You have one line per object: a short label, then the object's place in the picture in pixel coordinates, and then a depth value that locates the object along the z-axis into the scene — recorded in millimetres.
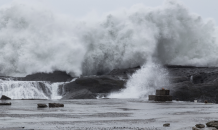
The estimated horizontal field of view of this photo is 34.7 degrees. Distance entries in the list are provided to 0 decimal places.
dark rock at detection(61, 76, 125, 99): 56250
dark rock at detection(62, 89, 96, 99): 52844
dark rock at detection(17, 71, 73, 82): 64125
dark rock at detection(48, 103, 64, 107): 29906
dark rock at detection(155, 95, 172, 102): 44812
